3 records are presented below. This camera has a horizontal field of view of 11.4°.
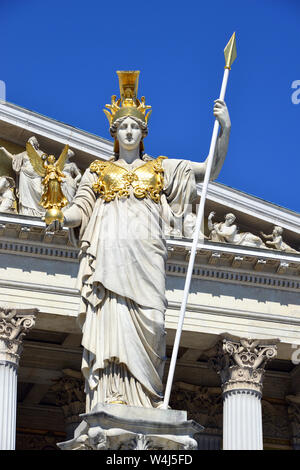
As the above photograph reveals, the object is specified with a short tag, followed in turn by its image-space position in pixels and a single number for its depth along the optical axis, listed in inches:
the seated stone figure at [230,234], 1423.5
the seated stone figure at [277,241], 1437.0
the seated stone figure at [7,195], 1362.0
